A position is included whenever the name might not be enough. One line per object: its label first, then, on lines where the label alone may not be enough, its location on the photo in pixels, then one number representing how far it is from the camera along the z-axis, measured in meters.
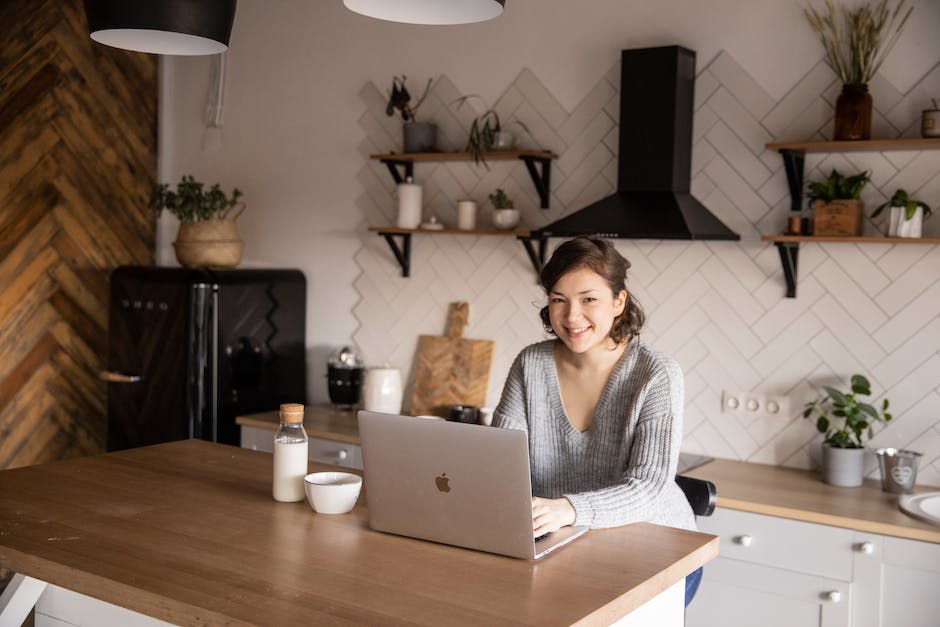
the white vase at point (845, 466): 3.10
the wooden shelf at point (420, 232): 3.79
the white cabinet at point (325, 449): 3.78
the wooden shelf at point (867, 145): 2.98
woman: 2.37
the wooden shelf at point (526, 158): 3.74
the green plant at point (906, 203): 3.03
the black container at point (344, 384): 4.25
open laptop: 1.82
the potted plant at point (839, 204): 3.12
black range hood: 3.34
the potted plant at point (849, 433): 3.10
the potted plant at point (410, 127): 4.07
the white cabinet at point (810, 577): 2.71
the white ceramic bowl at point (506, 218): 3.83
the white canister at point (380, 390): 4.07
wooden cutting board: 4.05
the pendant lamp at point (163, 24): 2.08
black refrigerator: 4.09
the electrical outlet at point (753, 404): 3.38
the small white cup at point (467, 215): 3.96
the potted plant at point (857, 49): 3.09
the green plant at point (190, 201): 4.36
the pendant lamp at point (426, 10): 1.98
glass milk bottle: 2.21
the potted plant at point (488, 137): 3.85
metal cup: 3.01
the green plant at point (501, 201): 3.86
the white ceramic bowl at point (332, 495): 2.11
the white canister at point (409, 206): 4.10
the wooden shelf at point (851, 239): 3.00
